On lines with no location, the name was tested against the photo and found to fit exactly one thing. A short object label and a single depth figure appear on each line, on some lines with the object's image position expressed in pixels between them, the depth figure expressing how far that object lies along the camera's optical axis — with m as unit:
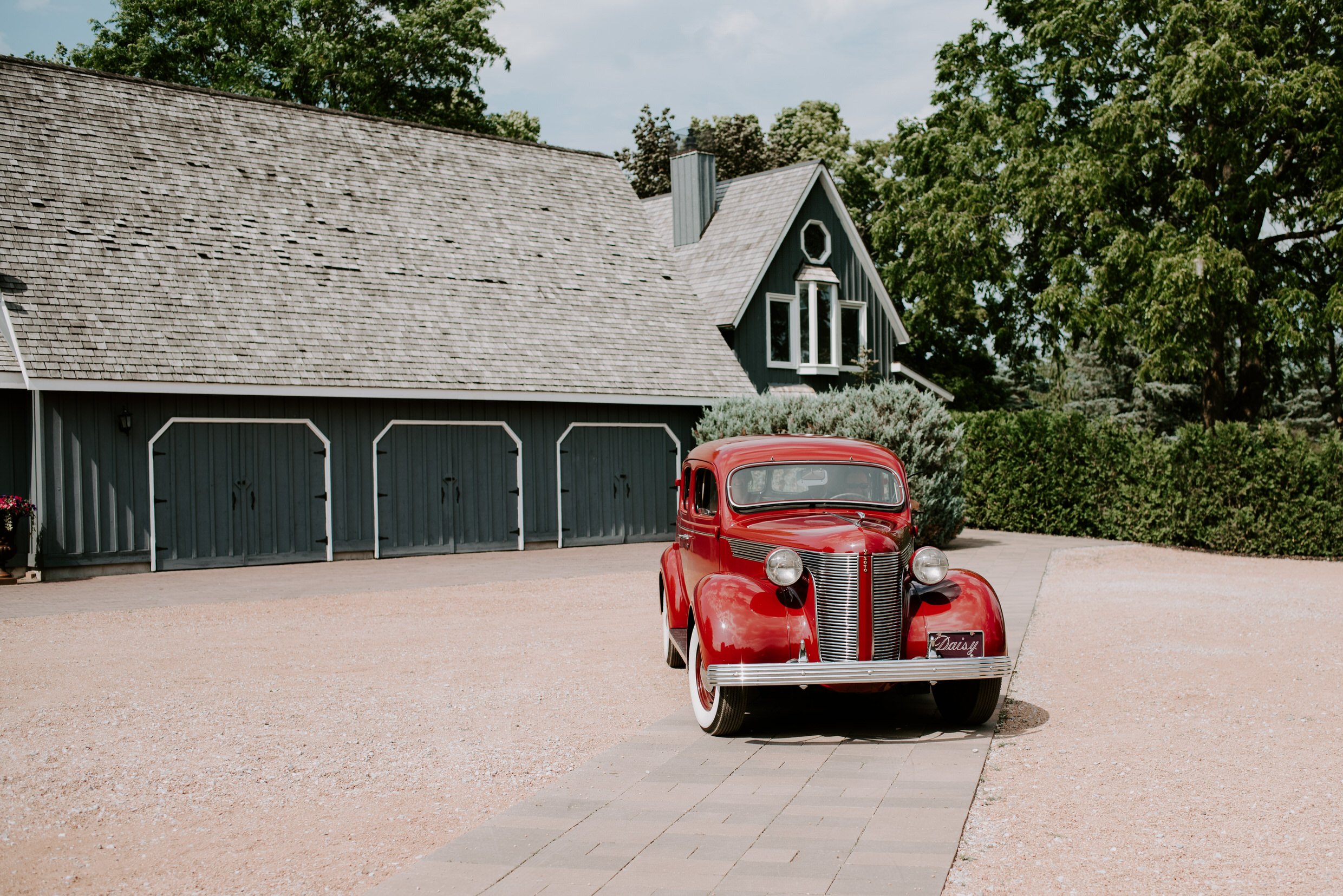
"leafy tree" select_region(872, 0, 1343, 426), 25.02
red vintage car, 6.92
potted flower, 15.73
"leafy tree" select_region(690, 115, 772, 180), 42.34
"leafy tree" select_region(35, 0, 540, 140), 36.03
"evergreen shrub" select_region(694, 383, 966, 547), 19.25
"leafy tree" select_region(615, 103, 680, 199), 41.75
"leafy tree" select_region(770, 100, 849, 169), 45.38
